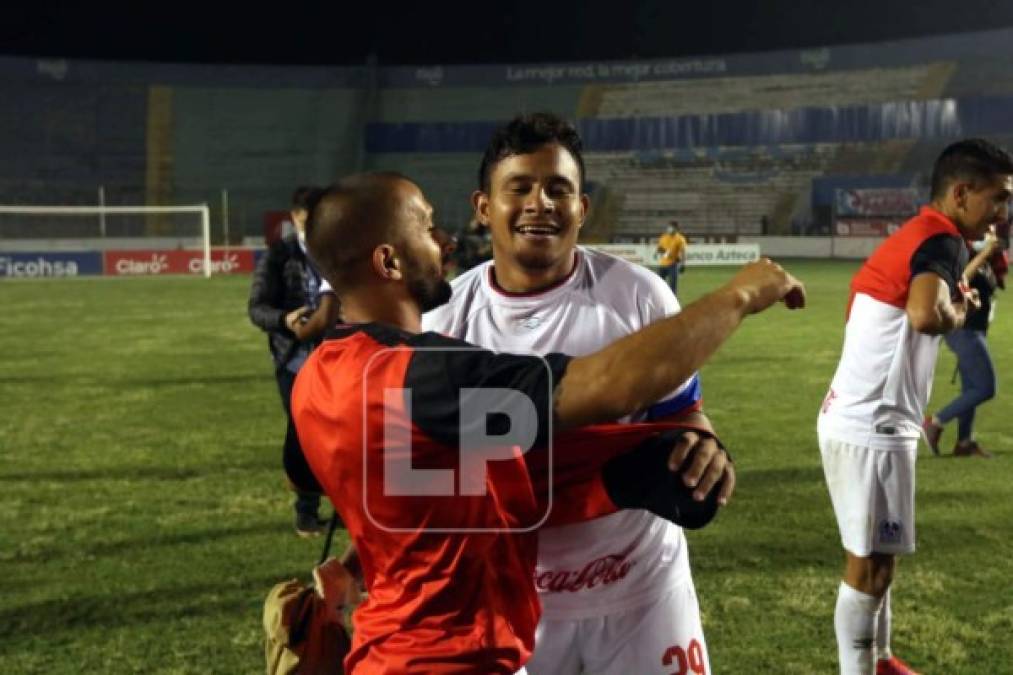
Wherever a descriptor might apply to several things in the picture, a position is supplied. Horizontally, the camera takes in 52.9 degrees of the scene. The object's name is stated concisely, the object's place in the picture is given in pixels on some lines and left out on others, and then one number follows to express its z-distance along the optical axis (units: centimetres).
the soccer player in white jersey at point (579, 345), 268
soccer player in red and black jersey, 172
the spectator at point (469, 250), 1540
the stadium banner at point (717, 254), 3797
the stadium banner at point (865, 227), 3975
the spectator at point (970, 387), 855
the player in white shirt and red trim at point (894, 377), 391
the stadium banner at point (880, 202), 4162
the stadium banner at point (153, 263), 3441
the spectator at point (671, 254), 2484
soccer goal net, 3456
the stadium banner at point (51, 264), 3316
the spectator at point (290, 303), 649
